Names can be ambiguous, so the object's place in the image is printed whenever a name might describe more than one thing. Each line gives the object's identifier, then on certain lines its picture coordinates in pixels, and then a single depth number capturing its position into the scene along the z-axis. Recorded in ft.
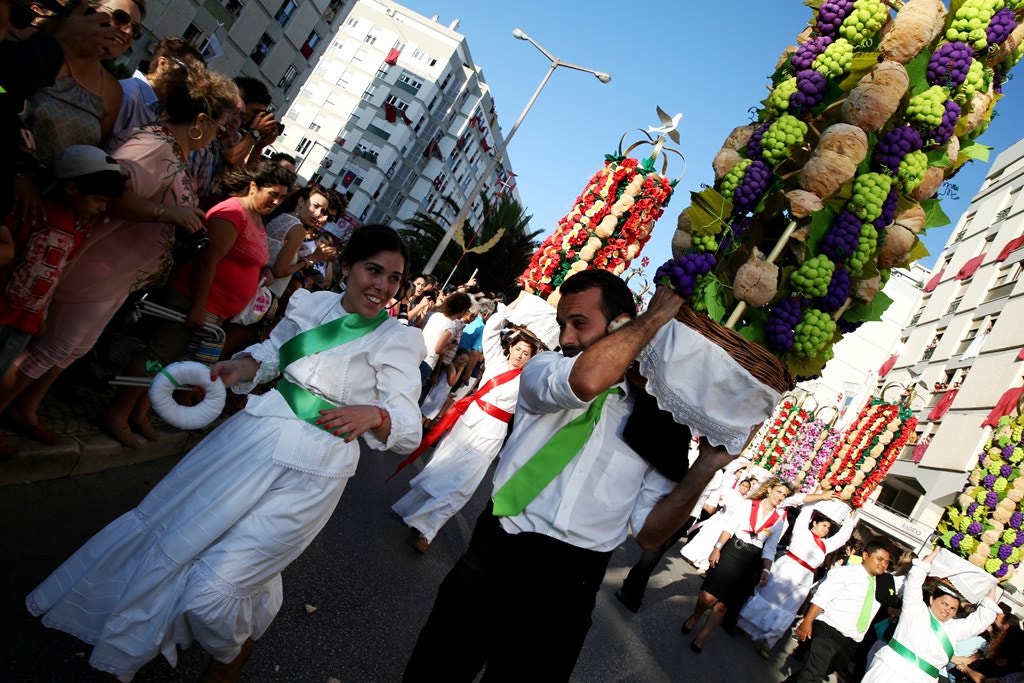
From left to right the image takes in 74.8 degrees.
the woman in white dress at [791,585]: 31.35
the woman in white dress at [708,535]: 33.96
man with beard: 8.05
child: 9.84
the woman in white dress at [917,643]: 21.85
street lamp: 77.24
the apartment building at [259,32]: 77.46
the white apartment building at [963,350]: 88.74
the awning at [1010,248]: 99.26
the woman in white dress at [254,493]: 8.59
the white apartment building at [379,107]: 195.00
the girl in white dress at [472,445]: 19.48
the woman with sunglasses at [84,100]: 9.93
